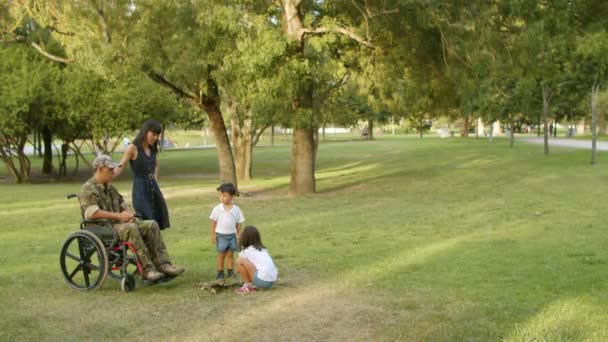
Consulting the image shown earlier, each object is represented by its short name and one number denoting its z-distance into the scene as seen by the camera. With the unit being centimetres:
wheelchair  717
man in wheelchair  721
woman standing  778
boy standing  751
